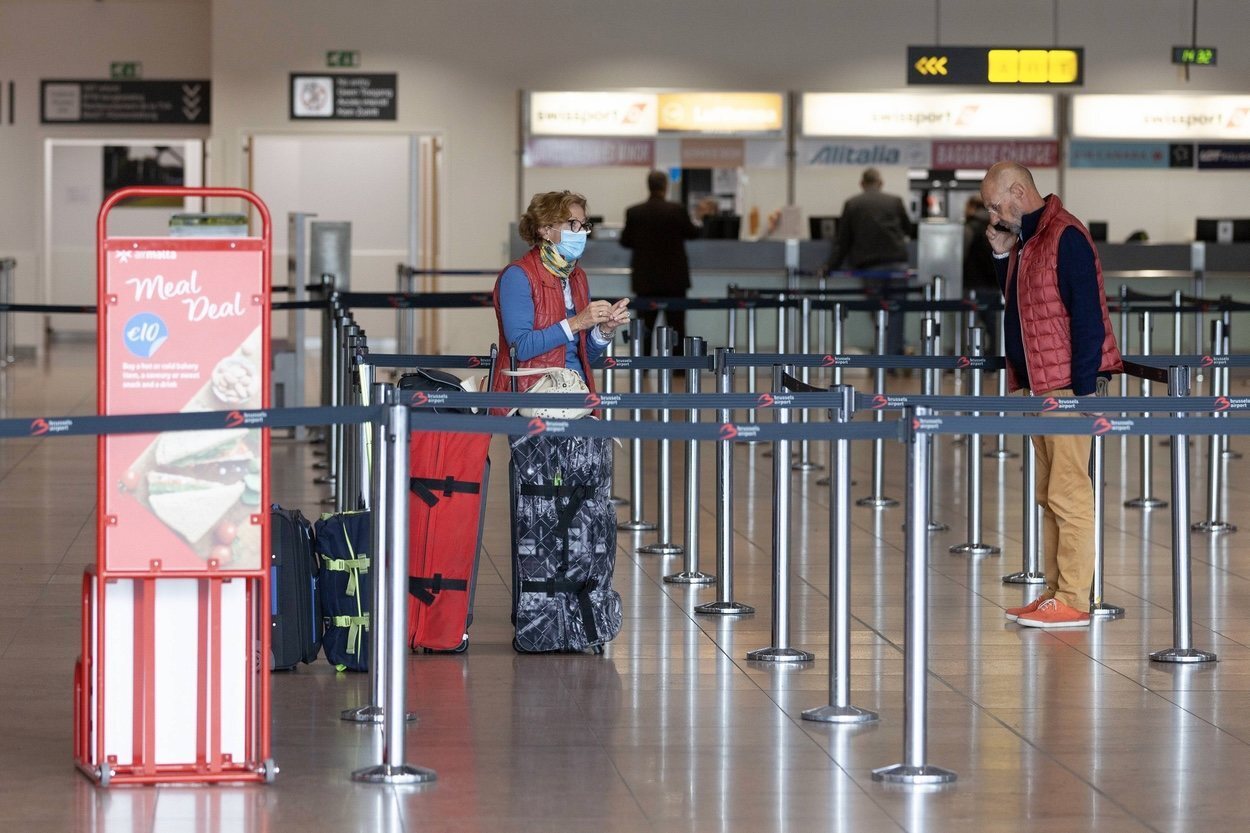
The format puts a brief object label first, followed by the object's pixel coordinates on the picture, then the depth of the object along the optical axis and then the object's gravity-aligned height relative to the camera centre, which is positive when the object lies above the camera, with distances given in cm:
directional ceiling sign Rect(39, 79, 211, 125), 4203 +290
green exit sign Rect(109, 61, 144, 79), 4203 +324
